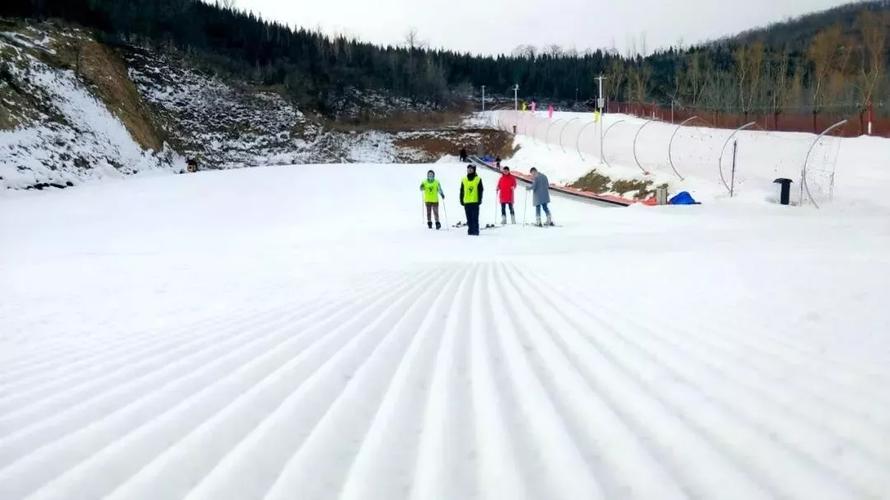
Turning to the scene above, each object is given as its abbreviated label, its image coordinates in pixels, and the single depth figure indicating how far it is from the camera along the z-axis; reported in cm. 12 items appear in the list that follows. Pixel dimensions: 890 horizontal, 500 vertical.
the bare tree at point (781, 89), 5155
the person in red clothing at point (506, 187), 1513
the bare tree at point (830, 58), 5059
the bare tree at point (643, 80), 8718
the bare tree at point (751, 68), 5740
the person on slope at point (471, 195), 1308
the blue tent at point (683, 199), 1723
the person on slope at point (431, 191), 1468
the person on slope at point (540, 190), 1439
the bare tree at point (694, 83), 7049
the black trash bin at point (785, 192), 1536
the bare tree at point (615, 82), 8794
